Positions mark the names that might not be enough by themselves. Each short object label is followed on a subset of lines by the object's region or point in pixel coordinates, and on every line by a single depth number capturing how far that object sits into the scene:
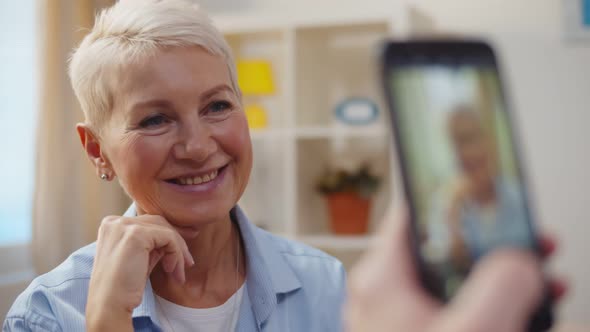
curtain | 2.09
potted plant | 2.32
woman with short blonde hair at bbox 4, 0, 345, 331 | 0.86
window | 2.00
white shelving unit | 2.36
